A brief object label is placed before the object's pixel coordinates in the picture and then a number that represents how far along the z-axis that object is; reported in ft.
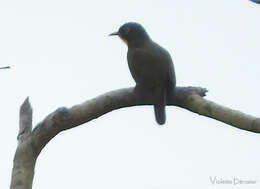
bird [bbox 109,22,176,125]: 26.78
